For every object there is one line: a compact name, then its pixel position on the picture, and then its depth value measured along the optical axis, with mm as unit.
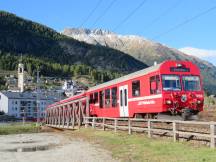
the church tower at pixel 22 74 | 108107
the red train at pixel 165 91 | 14643
